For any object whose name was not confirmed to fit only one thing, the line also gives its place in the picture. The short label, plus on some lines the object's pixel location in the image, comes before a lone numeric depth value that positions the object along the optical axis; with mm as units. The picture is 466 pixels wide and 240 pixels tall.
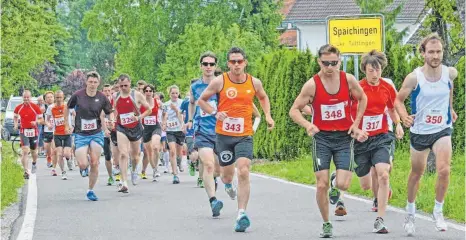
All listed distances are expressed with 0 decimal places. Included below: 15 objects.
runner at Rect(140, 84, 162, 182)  23031
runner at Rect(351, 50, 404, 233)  12586
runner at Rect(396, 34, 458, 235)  11492
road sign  21062
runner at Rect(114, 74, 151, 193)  19141
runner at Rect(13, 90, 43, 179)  24875
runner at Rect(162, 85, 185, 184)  23375
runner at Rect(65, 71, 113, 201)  17484
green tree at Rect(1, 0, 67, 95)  25672
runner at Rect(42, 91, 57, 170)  26448
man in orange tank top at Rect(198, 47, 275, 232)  12828
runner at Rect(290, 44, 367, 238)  11516
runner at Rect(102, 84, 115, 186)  21539
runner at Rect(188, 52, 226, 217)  14719
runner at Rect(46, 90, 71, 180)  25578
